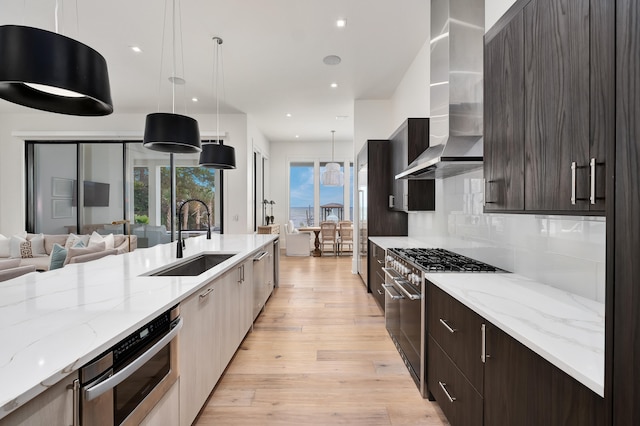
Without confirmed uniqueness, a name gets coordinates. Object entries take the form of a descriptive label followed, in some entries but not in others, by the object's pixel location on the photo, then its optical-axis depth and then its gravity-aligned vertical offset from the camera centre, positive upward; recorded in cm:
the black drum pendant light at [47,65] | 117 +60
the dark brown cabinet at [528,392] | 81 -57
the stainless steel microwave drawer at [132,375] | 91 -59
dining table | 820 -77
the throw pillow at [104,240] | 479 -49
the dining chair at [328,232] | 778 -57
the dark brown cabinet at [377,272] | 357 -80
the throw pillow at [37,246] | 535 -65
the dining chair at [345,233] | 792 -61
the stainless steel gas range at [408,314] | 205 -84
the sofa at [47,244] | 473 -58
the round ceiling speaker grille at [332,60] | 406 +206
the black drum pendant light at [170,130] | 244 +66
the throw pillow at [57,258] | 351 -57
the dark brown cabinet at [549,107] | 93 +39
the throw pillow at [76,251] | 375 -52
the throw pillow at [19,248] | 516 -66
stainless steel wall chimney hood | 219 +96
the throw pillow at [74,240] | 511 -52
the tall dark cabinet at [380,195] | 448 +22
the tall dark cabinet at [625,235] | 62 -5
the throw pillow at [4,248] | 514 -66
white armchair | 800 -89
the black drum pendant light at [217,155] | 370 +67
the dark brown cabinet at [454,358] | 136 -77
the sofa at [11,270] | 219 -47
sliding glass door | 644 +48
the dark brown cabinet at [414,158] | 343 +57
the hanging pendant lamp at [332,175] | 803 +93
